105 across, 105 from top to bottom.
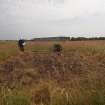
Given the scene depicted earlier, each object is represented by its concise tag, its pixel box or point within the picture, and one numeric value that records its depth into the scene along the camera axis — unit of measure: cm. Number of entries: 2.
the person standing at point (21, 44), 866
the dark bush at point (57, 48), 786
